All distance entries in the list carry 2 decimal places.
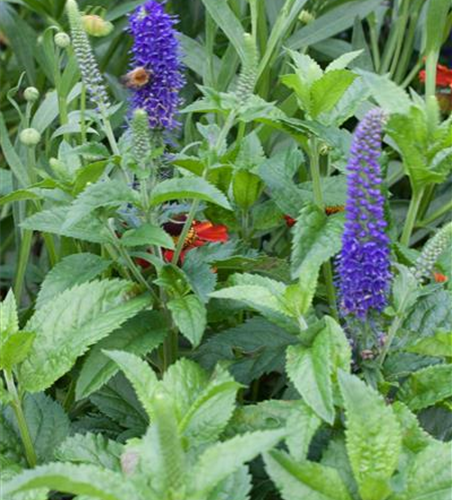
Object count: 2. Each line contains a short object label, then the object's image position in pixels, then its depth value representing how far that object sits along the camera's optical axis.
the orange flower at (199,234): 1.18
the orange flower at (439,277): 1.16
